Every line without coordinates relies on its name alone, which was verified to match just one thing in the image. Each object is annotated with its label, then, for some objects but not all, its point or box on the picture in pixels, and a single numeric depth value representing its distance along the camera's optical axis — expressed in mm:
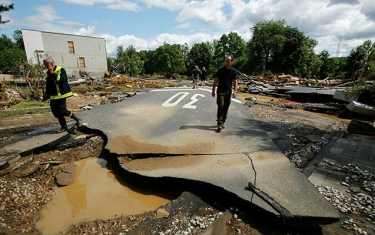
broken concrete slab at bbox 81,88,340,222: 2152
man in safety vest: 4090
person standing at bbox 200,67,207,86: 14025
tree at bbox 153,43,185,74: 48156
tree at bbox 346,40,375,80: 33166
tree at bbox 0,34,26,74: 29594
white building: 22281
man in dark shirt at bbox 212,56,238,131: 4262
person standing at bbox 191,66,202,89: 11383
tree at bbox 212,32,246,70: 47125
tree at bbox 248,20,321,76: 32156
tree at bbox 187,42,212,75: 48844
